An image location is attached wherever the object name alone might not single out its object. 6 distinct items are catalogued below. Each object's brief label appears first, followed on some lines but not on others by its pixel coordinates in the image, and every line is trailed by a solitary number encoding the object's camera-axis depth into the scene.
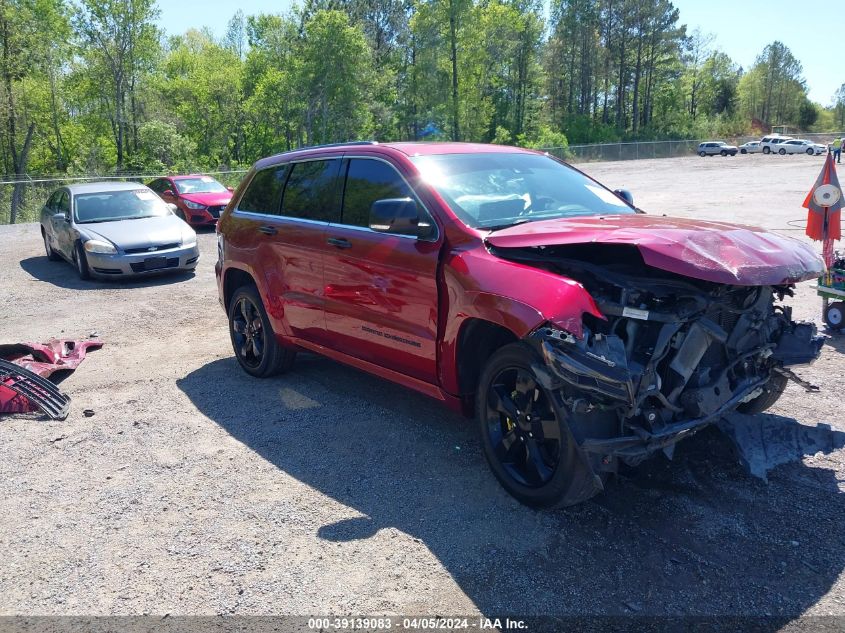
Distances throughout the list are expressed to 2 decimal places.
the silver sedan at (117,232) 11.75
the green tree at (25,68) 46.22
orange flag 7.54
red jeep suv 3.36
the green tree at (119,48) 52.59
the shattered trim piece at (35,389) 5.61
